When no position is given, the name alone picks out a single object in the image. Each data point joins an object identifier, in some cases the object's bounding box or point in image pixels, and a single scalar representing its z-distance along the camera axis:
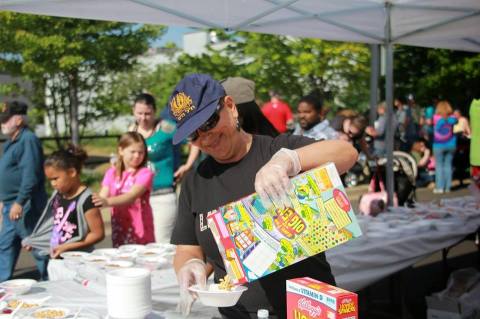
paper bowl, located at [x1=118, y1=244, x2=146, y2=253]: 3.56
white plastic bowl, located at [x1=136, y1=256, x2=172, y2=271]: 3.21
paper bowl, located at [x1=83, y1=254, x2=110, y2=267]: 3.18
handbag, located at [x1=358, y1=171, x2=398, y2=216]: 5.10
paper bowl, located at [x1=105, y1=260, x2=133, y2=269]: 3.09
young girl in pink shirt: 4.07
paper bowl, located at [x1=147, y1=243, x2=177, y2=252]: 3.56
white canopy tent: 4.13
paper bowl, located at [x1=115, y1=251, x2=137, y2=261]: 3.34
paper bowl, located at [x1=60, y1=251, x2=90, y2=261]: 3.33
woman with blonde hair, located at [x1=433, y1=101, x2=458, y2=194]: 11.09
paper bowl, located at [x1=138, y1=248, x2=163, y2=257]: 3.45
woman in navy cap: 1.78
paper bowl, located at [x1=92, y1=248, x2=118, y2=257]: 3.43
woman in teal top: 4.76
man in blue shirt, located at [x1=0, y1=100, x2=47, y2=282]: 5.00
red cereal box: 1.44
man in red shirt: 9.59
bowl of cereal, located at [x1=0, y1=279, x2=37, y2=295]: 2.59
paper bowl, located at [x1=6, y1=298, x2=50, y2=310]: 2.38
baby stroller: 5.83
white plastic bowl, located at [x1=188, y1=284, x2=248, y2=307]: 1.75
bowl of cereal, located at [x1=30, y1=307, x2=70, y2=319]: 2.24
